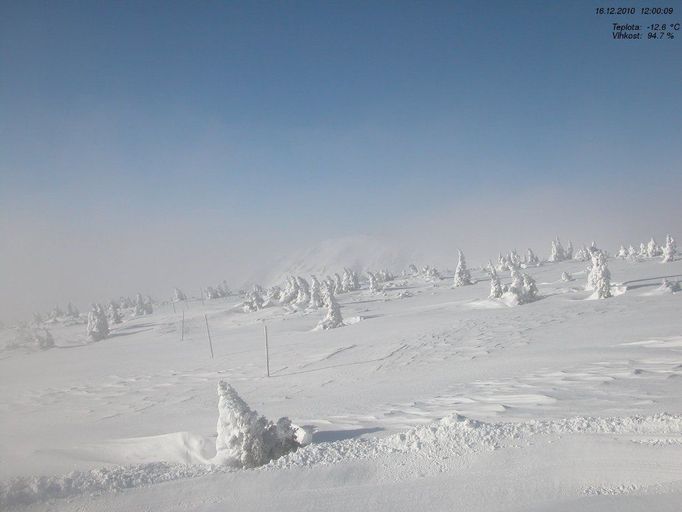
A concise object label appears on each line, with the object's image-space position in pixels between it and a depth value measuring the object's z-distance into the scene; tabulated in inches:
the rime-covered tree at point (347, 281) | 3597.7
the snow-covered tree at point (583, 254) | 4185.8
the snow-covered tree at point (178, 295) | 4621.1
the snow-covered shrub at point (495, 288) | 1772.9
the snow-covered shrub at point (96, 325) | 2404.0
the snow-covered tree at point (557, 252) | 4453.7
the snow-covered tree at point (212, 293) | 4541.1
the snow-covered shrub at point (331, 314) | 1723.7
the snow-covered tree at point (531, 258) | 4239.2
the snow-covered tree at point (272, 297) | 2959.4
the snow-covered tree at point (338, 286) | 3474.9
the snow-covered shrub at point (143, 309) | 3746.6
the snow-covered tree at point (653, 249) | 3816.4
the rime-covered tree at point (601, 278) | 1430.9
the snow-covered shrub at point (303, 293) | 2858.0
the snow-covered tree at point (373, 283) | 3100.4
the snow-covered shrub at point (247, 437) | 299.3
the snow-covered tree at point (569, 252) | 4598.9
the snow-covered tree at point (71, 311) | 4363.7
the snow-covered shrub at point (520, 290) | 1596.9
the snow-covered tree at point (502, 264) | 4037.4
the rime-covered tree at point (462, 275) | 2783.0
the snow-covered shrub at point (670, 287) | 1352.1
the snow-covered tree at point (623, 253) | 4189.5
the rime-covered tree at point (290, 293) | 3029.0
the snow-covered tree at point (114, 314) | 3208.7
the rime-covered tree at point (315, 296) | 2645.2
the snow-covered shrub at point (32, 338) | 2005.4
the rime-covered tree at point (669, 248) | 2798.5
